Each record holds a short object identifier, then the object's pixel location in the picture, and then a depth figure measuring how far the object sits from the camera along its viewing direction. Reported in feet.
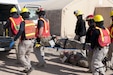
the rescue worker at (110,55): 14.98
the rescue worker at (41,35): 14.22
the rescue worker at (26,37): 13.04
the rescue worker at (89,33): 13.06
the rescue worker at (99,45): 11.96
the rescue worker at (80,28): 16.21
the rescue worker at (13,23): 14.86
